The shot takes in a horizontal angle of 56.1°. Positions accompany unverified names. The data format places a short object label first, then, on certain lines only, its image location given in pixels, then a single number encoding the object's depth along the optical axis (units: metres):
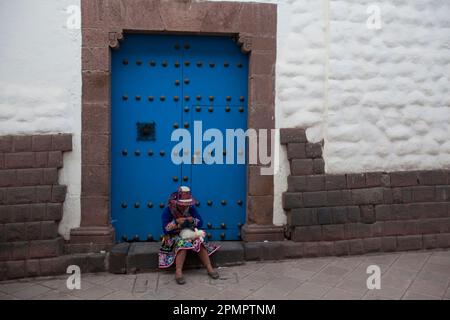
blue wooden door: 4.49
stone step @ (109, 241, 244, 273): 4.12
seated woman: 3.95
